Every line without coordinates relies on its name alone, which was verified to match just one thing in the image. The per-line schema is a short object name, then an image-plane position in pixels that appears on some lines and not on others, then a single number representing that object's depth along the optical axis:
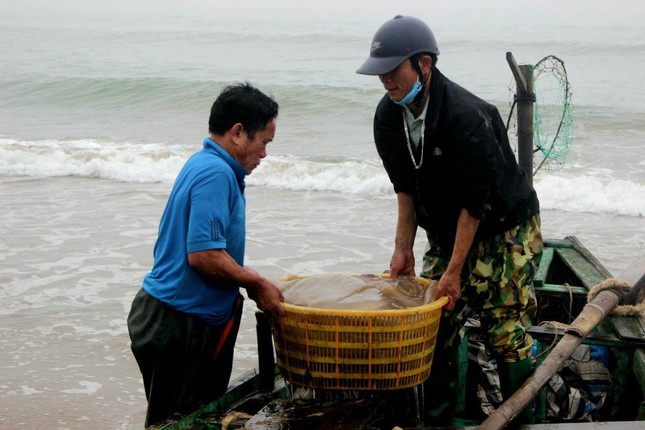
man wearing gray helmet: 3.26
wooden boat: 3.36
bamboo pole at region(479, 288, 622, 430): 3.07
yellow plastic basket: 3.09
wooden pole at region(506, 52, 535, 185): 5.29
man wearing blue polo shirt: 3.12
